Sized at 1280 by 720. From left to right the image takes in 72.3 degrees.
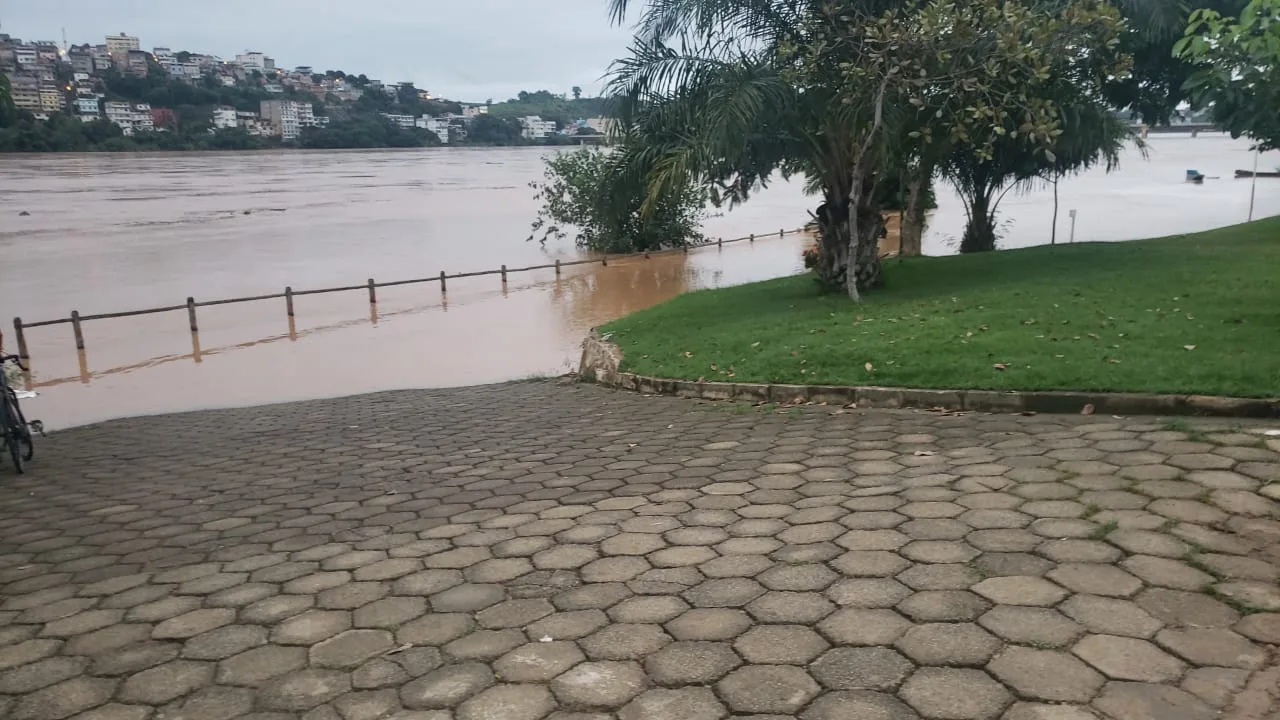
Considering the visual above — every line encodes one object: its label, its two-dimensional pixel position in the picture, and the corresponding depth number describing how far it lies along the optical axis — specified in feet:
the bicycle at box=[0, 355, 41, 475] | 23.47
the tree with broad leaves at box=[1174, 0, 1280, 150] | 20.47
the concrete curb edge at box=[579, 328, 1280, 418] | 17.58
